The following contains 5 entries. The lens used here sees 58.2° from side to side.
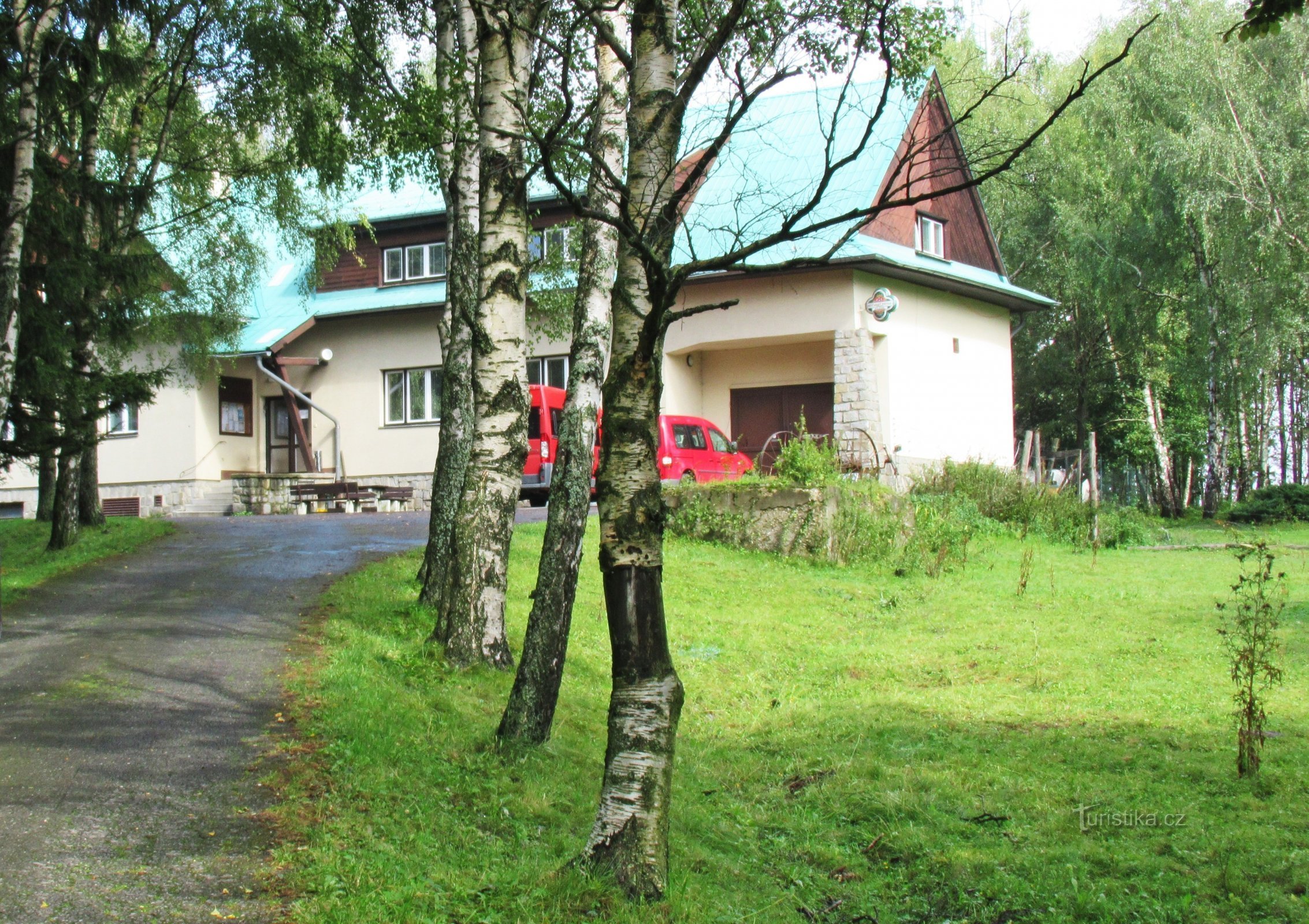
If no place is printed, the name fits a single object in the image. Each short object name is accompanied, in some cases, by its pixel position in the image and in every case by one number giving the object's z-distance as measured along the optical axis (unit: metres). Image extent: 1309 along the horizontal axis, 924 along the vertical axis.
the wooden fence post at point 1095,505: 18.96
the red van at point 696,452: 21.53
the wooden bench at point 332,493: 26.17
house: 23.36
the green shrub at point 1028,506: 20.30
